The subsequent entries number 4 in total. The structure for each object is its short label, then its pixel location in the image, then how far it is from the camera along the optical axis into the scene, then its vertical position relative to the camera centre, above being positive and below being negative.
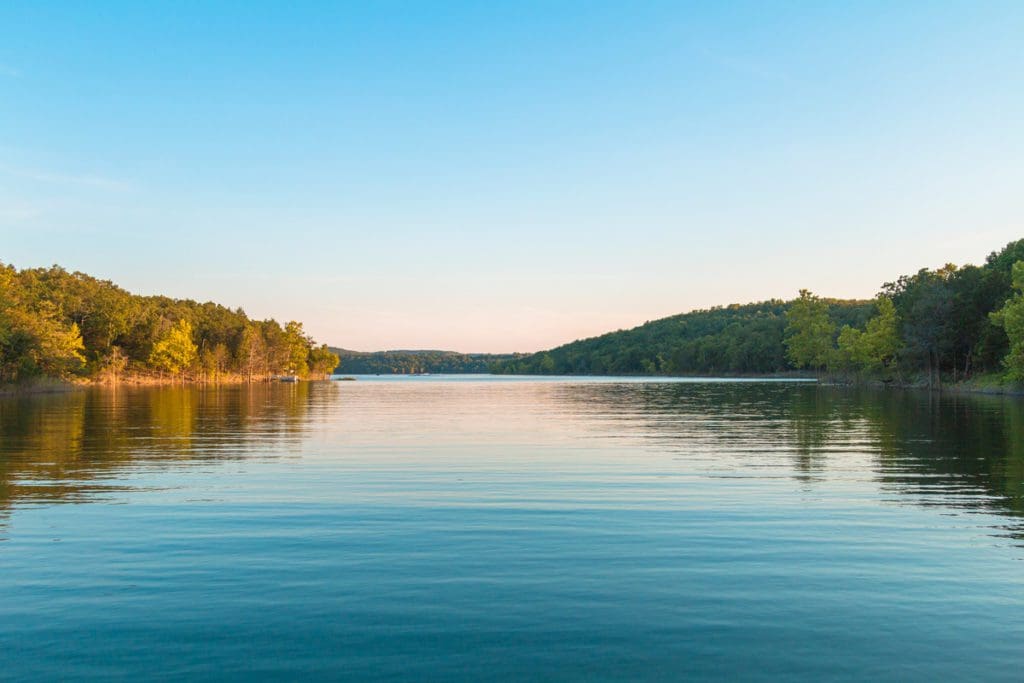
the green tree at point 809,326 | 181.75 +8.96
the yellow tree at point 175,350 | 153.50 +4.50
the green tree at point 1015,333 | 79.06 +2.92
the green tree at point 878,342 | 125.06 +3.49
